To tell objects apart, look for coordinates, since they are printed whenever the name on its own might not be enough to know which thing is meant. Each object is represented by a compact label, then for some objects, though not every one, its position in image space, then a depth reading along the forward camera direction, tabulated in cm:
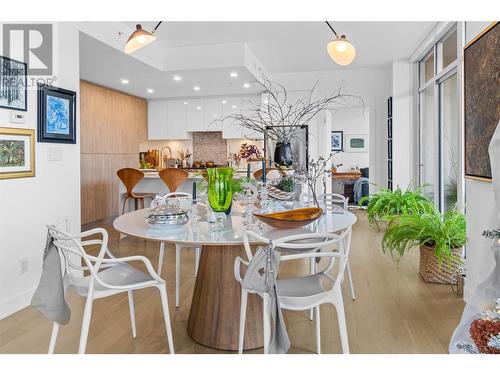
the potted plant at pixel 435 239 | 335
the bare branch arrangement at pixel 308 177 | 224
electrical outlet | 291
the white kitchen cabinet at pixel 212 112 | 776
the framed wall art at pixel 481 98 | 247
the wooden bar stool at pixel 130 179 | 550
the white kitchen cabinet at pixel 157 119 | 798
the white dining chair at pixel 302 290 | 171
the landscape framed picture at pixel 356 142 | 1014
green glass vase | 230
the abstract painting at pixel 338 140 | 1025
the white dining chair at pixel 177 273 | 292
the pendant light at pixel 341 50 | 300
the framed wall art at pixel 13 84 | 274
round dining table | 216
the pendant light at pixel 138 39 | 266
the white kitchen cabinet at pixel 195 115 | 783
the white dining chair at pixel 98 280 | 180
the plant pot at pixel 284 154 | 285
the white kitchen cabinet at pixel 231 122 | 769
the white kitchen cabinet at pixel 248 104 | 760
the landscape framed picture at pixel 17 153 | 274
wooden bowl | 208
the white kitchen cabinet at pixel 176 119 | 791
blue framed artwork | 307
